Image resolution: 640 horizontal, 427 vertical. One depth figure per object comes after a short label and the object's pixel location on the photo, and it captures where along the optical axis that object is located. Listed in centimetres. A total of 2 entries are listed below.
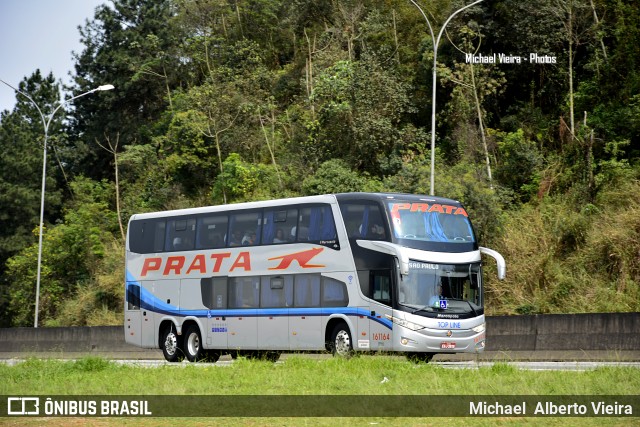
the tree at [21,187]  7175
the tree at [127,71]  6812
